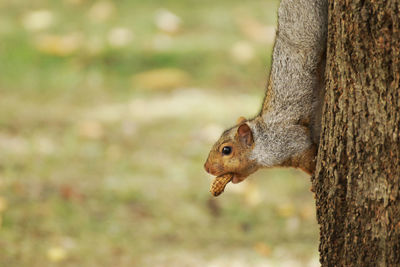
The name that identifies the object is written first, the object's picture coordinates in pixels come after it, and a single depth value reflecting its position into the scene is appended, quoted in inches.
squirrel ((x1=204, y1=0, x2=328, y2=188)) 192.1
